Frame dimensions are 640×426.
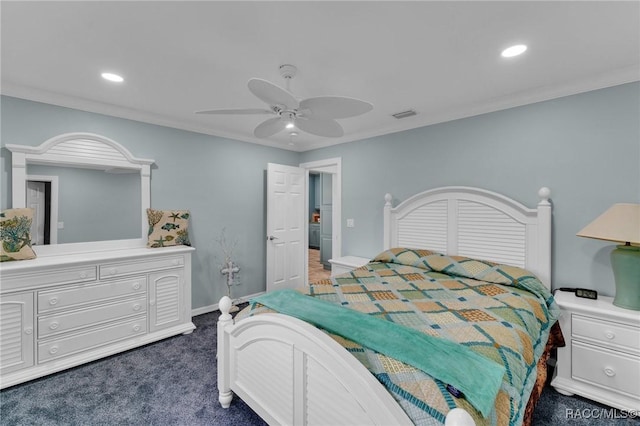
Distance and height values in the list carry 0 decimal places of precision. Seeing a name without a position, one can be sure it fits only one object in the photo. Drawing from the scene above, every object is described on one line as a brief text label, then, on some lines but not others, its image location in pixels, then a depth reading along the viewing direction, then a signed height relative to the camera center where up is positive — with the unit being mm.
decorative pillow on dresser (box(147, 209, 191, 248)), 3027 -172
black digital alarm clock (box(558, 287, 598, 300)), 2105 -607
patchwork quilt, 1062 -601
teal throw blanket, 1033 -593
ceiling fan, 1613 +659
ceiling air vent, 2976 +1063
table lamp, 1854 -223
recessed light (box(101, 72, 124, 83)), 2168 +1053
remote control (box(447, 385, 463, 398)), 1013 -645
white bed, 1158 -636
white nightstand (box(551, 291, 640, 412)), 1842 -960
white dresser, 2119 -816
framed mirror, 2484 +197
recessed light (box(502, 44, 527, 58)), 1799 +1053
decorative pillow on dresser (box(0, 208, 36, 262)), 2207 -179
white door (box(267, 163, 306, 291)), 4000 -209
